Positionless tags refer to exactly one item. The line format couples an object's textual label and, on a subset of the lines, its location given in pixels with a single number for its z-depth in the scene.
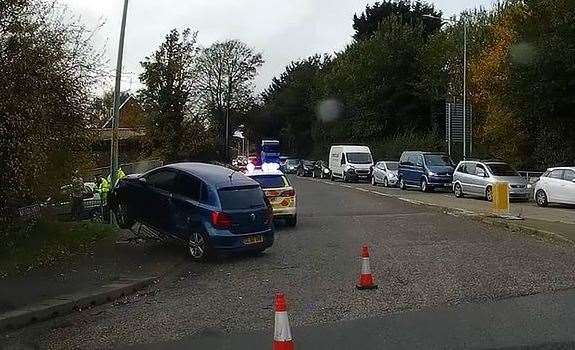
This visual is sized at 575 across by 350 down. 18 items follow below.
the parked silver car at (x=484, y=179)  27.36
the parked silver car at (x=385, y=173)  38.94
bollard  19.62
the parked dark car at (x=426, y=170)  33.41
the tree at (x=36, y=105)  10.57
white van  45.50
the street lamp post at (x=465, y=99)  36.07
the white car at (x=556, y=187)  23.66
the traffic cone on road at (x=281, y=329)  5.81
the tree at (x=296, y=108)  80.62
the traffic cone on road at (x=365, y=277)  9.89
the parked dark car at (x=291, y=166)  68.56
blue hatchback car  12.59
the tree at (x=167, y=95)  34.78
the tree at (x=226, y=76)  75.50
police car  17.73
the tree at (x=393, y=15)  61.16
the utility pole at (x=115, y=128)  18.50
